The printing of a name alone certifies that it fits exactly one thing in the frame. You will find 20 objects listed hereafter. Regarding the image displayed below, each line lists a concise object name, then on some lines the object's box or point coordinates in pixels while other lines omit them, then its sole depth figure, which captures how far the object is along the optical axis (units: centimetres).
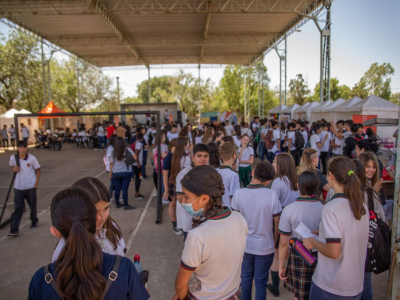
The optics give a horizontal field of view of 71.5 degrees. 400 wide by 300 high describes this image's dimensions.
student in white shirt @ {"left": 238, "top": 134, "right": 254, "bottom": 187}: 608
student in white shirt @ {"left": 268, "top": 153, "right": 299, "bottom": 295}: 328
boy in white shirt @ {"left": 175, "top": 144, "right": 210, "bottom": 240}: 331
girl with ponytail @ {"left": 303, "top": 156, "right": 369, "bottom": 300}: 196
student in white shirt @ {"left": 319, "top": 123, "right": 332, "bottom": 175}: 851
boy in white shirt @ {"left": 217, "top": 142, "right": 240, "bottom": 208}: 347
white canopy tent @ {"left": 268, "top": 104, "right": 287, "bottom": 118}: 2159
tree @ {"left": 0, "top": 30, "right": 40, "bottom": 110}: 2556
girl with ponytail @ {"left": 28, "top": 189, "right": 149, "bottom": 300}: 122
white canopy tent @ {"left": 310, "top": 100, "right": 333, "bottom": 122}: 1492
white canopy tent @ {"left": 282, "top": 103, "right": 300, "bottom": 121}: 1976
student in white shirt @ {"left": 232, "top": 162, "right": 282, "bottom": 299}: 265
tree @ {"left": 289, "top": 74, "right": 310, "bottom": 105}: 6312
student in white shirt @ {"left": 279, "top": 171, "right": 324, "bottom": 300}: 236
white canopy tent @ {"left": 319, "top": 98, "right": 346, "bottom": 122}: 1397
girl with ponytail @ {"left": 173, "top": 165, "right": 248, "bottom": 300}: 160
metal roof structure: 1606
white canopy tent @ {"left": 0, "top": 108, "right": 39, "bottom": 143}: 2116
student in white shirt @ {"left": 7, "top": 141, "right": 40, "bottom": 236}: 511
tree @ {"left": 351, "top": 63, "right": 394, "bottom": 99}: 5764
